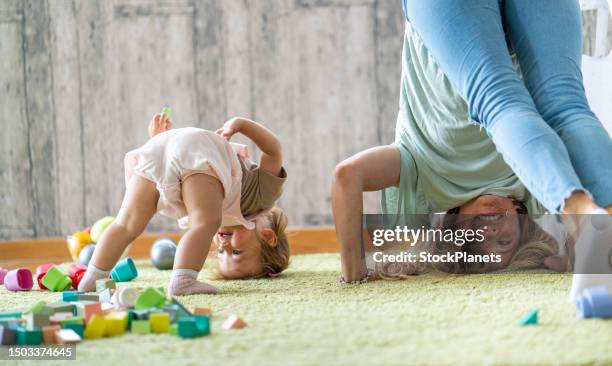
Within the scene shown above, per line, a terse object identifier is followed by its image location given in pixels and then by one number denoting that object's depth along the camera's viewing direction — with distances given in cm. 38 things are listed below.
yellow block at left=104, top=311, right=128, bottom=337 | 429
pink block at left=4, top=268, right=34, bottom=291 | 511
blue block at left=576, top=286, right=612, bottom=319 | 421
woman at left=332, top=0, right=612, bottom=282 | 433
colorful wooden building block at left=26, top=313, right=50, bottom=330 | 428
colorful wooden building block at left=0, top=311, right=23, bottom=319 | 442
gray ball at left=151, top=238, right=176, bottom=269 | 567
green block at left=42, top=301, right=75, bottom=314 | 438
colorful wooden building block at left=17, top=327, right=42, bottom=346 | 423
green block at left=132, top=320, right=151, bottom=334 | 429
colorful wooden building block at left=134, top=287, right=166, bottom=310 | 441
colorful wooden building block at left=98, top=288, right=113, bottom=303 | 464
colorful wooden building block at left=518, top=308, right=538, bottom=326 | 422
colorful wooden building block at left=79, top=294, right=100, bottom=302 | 463
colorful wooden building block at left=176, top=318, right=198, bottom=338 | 422
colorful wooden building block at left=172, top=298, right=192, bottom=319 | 437
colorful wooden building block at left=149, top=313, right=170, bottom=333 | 429
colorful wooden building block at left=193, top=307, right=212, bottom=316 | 444
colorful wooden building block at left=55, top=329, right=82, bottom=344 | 421
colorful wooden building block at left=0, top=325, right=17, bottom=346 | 423
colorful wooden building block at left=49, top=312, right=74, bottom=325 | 430
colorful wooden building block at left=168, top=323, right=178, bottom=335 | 425
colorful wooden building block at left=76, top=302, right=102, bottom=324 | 436
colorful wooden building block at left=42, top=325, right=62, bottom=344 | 423
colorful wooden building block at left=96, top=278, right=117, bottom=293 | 485
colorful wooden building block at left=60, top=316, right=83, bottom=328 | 428
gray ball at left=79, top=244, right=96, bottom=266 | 568
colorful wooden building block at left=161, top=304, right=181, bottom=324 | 434
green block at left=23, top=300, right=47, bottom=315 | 436
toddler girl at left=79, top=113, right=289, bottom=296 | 489
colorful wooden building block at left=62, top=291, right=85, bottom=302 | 470
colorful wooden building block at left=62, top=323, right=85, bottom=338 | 427
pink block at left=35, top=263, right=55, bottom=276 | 523
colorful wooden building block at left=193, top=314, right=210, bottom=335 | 424
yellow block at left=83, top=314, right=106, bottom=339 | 427
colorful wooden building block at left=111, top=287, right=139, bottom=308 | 448
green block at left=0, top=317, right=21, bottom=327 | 431
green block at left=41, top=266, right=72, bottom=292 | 509
